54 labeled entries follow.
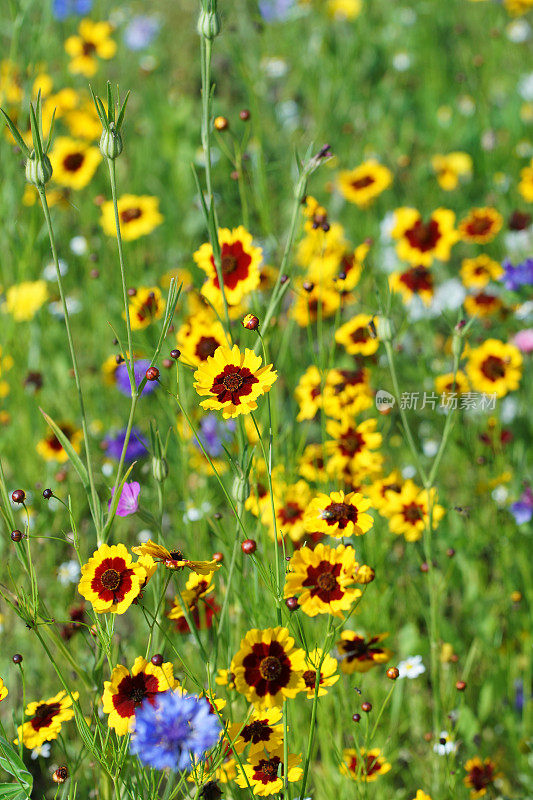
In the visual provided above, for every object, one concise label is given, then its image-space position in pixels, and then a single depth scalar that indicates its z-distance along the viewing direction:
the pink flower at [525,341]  1.81
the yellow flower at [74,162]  2.06
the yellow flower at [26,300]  1.87
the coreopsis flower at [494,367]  1.65
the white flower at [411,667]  1.49
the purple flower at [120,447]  1.70
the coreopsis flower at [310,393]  1.61
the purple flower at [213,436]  1.72
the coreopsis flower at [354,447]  1.58
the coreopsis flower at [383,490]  1.56
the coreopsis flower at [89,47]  2.64
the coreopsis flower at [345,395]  1.60
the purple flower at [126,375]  1.69
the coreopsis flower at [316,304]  1.70
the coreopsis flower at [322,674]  1.43
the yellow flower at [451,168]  2.36
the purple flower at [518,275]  1.69
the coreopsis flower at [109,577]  1.41
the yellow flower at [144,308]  1.59
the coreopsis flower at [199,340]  1.57
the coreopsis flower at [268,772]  1.41
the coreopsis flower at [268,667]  1.42
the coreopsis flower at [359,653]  1.48
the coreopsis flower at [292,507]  1.56
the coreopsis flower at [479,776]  1.50
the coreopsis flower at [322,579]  1.43
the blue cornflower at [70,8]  3.05
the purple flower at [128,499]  1.47
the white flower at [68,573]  1.65
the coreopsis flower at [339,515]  1.44
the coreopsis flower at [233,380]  1.41
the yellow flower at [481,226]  1.90
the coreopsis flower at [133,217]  1.86
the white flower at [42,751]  1.48
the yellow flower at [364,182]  2.10
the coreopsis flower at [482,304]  1.76
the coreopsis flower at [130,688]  1.41
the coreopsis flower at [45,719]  1.44
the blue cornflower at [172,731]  1.37
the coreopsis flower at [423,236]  1.74
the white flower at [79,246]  2.21
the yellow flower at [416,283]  1.76
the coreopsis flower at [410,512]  1.54
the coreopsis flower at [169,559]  1.40
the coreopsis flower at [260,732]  1.43
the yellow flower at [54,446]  1.71
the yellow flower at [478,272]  1.81
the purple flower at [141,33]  3.50
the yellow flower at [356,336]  1.64
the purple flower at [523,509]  1.63
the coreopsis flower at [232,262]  1.53
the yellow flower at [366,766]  1.46
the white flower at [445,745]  1.47
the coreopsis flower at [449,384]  1.64
